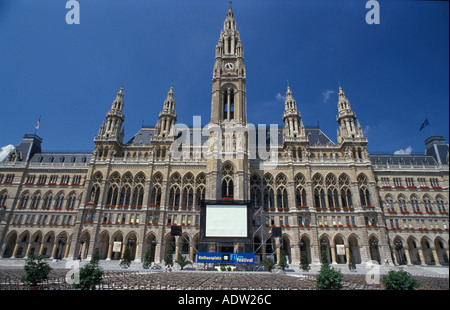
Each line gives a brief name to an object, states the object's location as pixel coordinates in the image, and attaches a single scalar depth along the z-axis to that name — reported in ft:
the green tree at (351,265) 97.45
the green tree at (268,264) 94.70
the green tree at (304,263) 96.22
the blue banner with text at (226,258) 93.71
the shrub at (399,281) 30.25
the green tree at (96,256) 103.81
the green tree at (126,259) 99.96
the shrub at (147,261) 96.34
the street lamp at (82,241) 123.36
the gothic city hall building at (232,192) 127.03
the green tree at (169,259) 97.83
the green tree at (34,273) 36.70
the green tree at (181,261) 95.55
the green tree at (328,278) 33.81
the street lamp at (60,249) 132.46
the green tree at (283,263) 94.08
